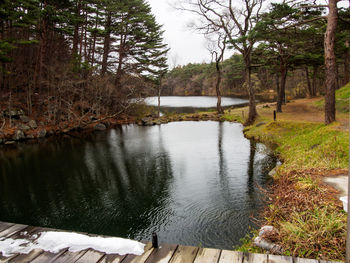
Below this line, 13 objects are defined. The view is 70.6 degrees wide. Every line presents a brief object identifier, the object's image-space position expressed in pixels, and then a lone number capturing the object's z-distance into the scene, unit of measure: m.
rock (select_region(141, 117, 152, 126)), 28.28
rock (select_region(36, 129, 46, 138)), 21.30
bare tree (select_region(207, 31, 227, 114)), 28.81
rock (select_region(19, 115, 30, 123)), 21.98
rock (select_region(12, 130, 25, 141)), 19.89
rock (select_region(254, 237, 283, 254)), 4.28
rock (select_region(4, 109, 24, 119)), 21.25
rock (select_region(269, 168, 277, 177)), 10.25
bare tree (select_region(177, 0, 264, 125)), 19.64
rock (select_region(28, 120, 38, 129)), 21.95
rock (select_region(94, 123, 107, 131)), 25.07
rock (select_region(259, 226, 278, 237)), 4.73
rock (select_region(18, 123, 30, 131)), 21.10
